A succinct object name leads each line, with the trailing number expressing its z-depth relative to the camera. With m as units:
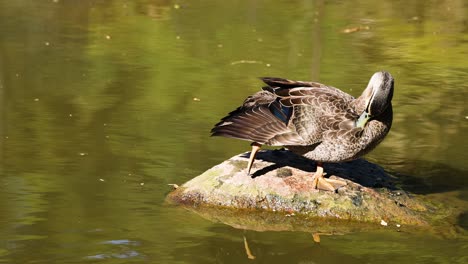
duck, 18.34
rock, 18.67
